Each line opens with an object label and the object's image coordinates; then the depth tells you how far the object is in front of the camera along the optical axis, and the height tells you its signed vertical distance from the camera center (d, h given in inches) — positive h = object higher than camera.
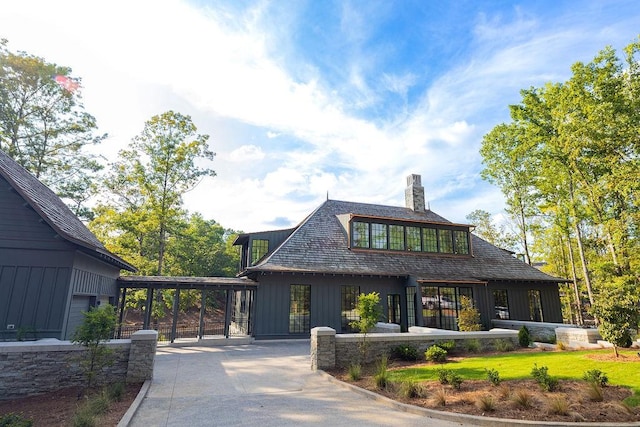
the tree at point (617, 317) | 367.2 -18.8
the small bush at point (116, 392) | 266.2 -79.1
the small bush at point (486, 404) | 229.8 -72.3
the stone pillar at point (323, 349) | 370.9 -57.5
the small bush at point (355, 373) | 324.2 -73.7
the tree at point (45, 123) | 854.5 +462.9
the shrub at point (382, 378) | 297.1 -71.8
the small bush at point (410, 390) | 263.6 -73.0
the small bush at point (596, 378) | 257.3 -60.1
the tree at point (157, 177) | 935.0 +332.6
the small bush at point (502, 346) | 459.8 -64.6
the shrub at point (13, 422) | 197.8 -76.9
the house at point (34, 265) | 359.3 +31.5
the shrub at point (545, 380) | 258.2 -62.6
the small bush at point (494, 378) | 276.9 -65.2
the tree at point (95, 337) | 285.4 -37.1
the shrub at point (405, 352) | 401.4 -65.8
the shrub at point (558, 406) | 217.6 -69.9
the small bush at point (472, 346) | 444.8 -63.0
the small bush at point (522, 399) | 231.1 -69.9
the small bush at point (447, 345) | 426.6 -59.6
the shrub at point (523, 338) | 477.4 -55.3
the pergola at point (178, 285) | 584.4 +18.3
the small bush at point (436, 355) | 385.7 -65.2
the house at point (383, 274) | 639.8 +47.4
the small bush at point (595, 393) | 235.0 -65.9
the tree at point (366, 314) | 385.1 -19.4
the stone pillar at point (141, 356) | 316.5 -58.1
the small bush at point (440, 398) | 246.7 -74.6
